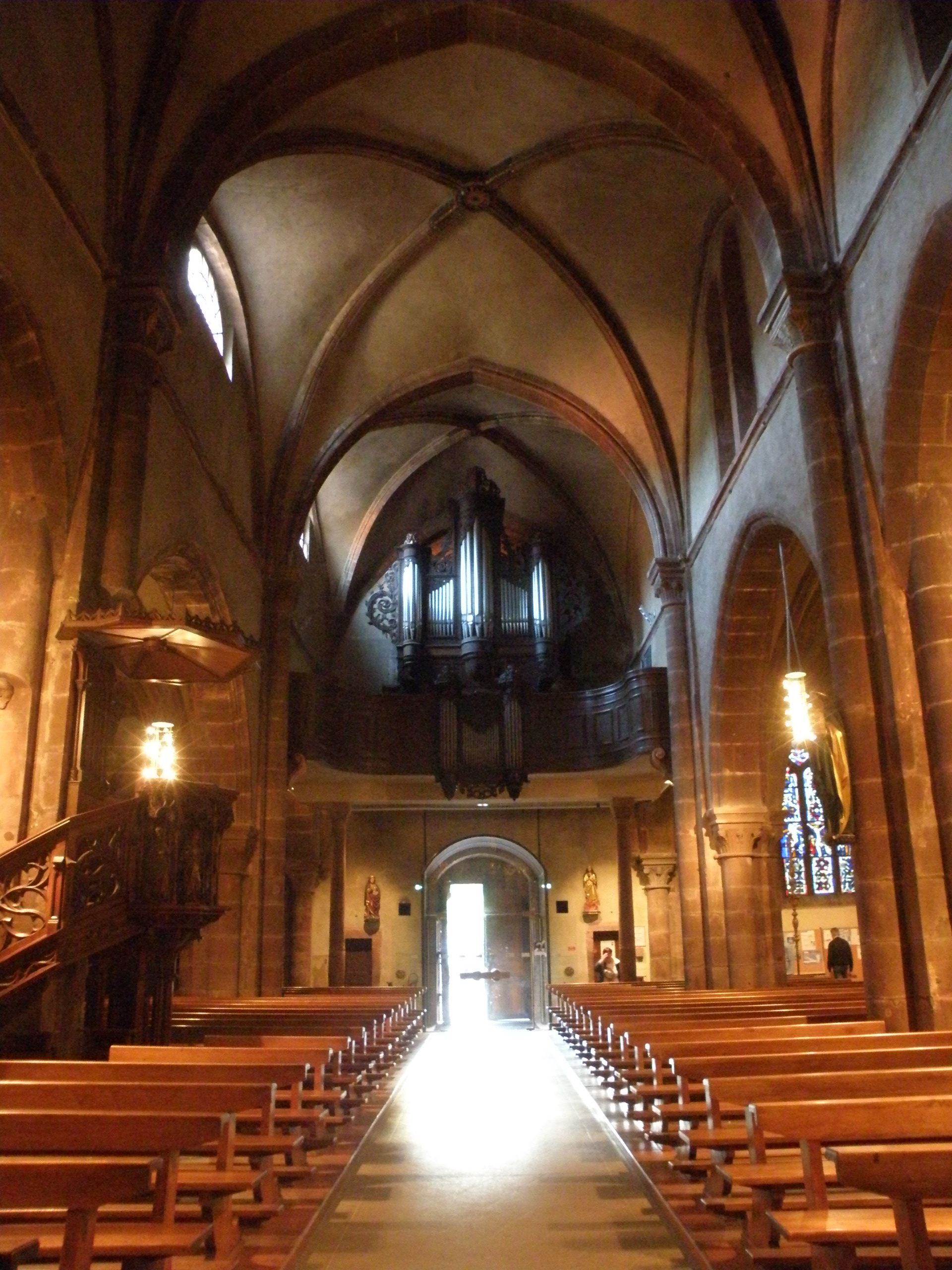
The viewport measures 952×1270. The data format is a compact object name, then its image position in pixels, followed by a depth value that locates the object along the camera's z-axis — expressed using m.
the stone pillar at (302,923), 22.97
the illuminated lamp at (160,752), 10.37
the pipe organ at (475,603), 22.34
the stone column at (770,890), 15.05
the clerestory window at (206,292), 14.05
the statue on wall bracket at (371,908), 24.02
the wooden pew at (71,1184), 2.51
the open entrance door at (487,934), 24.03
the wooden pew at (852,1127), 3.38
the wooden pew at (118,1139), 3.24
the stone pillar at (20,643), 8.46
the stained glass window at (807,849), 24.08
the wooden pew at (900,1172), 2.57
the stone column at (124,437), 9.48
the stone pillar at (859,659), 8.76
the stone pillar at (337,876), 22.14
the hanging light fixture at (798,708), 9.82
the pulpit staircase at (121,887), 7.26
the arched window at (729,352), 13.98
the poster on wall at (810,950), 23.72
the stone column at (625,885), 21.92
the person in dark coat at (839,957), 20.05
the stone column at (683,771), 15.80
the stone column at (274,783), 15.55
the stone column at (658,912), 23.22
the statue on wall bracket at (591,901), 24.17
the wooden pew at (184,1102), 4.08
